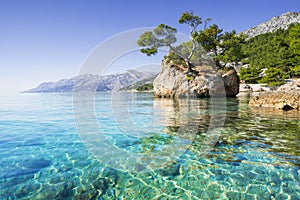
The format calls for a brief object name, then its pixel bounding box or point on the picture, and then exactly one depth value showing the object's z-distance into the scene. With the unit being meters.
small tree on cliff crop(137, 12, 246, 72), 25.95
